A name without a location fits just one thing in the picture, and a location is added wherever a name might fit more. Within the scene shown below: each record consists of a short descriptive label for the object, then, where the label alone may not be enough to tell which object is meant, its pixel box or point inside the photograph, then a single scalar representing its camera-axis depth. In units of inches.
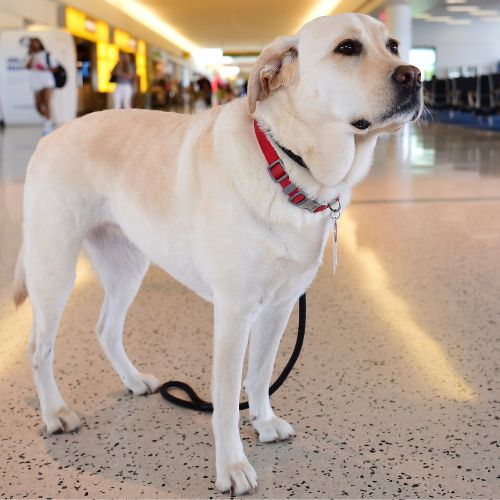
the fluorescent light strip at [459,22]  1214.9
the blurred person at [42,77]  480.7
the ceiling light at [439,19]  1162.0
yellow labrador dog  57.4
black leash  79.0
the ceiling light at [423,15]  1093.1
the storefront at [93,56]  866.1
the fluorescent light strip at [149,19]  1066.1
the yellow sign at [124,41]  1074.7
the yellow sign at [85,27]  831.3
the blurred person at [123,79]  599.8
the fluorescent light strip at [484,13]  1074.7
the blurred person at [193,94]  1143.6
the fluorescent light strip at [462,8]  1010.1
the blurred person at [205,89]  1014.9
